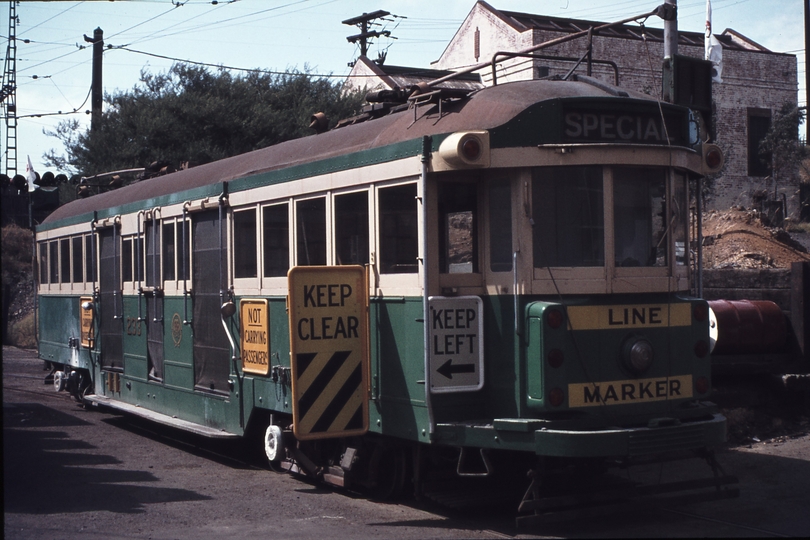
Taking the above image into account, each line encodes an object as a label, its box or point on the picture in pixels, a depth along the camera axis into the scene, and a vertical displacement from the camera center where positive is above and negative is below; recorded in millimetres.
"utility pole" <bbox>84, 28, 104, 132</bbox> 25109 +5787
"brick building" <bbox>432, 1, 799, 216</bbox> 31234 +6674
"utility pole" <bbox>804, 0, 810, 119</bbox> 15945 +4076
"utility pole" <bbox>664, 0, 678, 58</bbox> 11019 +2811
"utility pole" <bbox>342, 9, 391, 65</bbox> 48031 +12690
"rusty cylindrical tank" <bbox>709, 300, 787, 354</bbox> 9922 -565
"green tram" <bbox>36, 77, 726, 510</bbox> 6527 -83
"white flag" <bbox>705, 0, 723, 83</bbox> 12828 +3054
